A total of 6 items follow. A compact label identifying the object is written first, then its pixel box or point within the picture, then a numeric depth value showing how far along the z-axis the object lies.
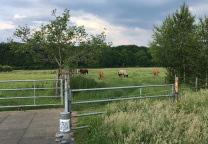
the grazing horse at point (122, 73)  32.24
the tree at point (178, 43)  15.83
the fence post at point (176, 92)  7.40
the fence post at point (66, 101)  5.12
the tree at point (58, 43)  11.74
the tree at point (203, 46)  12.95
